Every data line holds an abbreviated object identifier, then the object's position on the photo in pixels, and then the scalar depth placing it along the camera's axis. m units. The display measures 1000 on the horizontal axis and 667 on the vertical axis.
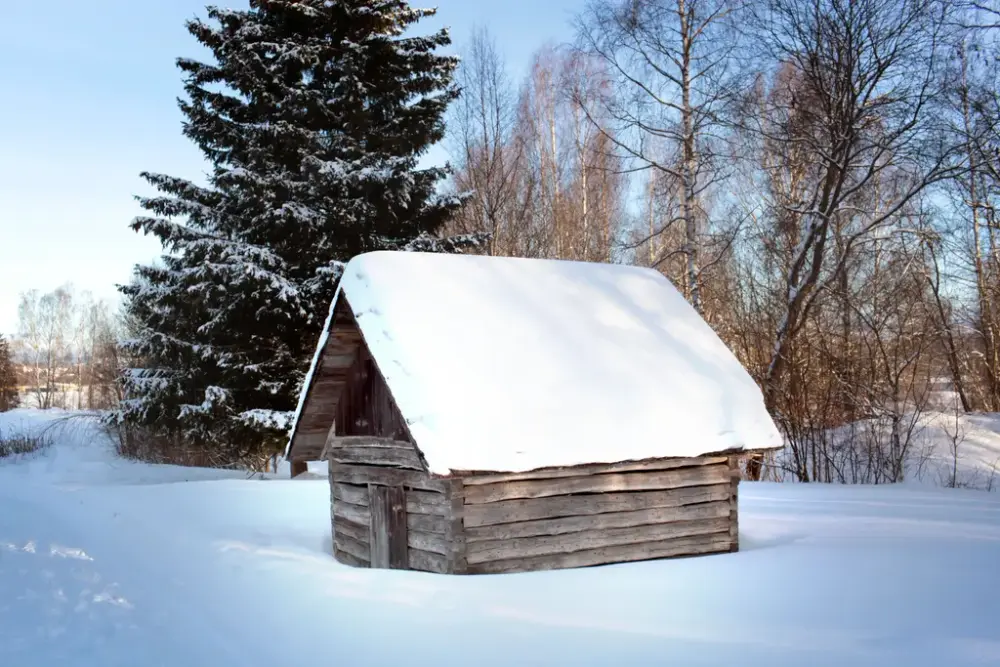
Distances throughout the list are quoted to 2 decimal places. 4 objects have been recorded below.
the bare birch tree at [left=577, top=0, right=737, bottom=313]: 16.03
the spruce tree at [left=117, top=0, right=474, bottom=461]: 17.23
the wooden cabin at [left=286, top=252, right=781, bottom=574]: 7.32
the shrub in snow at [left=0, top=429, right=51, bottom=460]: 24.17
